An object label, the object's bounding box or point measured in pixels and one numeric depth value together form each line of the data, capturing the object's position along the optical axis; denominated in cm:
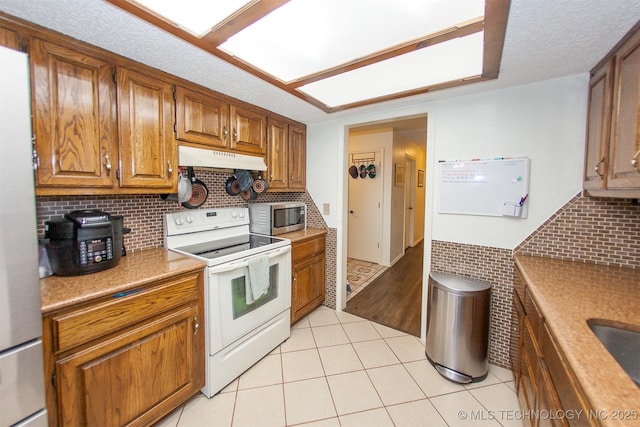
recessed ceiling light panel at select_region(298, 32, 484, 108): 136
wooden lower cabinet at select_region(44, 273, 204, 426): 106
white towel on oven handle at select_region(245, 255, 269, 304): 180
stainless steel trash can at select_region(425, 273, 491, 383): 176
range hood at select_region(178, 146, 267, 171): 173
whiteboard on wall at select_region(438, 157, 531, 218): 182
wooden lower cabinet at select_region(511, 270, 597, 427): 75
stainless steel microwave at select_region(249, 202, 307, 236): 245
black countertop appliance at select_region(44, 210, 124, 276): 124
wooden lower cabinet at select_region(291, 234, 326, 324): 239
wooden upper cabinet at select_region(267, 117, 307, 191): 247
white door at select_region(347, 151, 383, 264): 441
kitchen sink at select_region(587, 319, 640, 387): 98
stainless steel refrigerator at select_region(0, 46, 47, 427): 84
